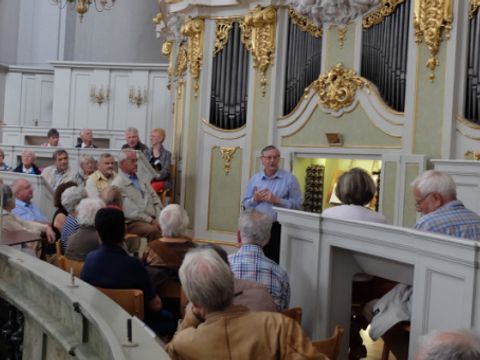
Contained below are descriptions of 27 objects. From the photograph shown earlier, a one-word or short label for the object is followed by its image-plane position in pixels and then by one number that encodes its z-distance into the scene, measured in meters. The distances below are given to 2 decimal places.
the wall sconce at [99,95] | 15.27
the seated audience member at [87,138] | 11.04
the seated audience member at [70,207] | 5.66
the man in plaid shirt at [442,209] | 3.62
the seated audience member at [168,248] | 4.52
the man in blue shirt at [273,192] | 6.77
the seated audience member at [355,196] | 4.35
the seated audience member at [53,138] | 11.68
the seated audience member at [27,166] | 9.60
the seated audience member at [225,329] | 2.56
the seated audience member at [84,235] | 4.83
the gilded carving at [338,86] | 8.19
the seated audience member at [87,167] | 8.61
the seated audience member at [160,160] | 9.92
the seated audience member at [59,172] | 8.94
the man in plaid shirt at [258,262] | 3.87
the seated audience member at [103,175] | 7.60
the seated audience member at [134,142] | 9.85
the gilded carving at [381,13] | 7.75
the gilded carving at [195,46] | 9.84
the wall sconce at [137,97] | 15.08
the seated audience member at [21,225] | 5.60
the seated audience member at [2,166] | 10.01
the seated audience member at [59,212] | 6.17
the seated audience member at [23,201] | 6.94
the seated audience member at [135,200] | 7.52
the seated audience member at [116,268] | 3.94
